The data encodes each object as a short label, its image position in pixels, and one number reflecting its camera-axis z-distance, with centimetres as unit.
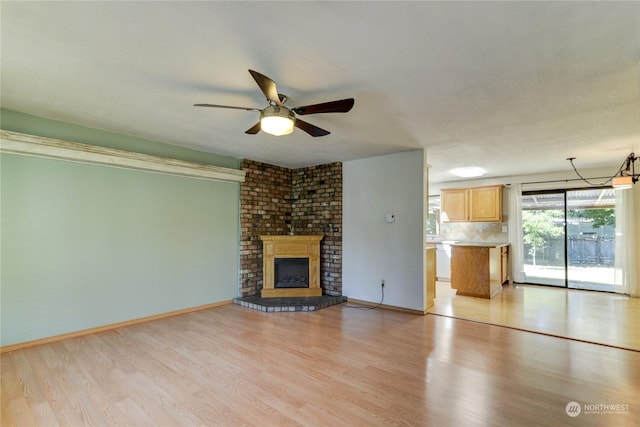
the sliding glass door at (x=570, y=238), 575
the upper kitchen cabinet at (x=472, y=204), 656
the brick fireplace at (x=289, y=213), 506
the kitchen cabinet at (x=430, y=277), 443
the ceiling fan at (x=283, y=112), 219
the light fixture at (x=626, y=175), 464
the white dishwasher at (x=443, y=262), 698
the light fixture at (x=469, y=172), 575
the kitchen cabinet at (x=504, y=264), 611
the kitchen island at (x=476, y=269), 527
